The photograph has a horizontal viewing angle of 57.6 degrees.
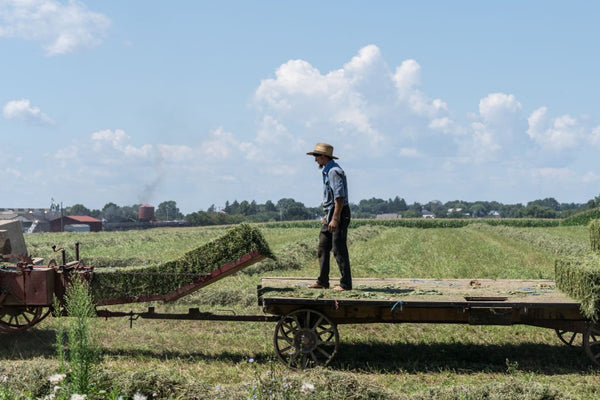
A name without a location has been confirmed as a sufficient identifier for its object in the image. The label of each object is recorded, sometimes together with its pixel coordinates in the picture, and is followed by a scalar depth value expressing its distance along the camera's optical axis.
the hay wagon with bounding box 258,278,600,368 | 7.08
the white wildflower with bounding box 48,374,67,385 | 4.70
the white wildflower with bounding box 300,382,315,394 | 4.67
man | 7.70
